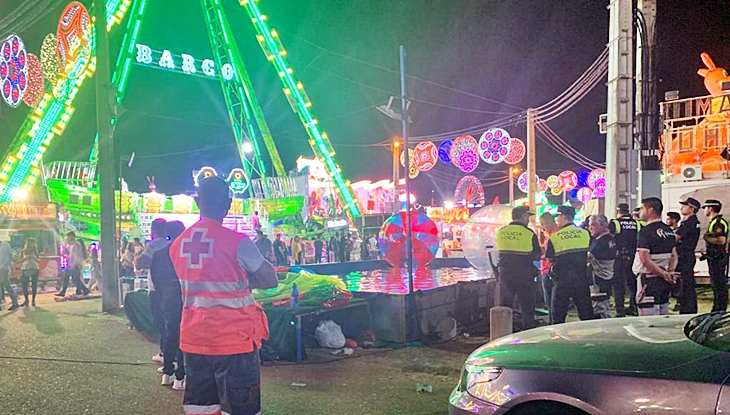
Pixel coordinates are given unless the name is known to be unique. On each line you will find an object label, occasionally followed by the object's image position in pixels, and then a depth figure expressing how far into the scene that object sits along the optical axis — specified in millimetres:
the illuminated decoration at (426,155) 26359
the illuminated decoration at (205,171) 29133
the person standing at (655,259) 6594
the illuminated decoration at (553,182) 40012
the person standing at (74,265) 14156
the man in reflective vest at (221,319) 3363
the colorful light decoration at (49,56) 18172
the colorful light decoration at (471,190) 36750
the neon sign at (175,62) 24078
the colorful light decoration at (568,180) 38375
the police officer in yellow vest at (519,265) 7590
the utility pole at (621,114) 10977
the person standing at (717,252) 9148
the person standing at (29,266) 12336
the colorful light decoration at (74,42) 17188
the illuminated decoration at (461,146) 23656
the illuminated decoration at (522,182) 37341
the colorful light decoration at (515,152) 23047
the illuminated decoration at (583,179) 38250
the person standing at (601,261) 7973
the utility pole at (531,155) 24109
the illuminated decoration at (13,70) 16516
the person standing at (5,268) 12289
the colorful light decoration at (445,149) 25406
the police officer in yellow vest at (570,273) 7074
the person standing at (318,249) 23672
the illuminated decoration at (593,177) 36531
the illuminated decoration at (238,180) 32281
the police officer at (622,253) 9375
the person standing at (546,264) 8281
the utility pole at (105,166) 11531
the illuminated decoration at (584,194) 38212
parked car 2777
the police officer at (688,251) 7786
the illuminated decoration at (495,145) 22734
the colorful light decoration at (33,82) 17547
